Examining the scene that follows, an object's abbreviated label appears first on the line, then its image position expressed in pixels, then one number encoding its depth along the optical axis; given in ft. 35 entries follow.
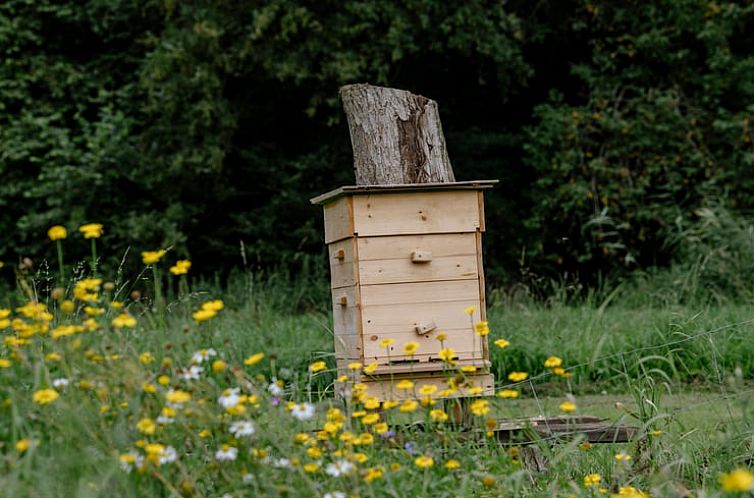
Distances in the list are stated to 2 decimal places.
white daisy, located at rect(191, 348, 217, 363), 17.90
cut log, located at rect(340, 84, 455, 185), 32.55
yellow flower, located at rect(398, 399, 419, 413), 17.97
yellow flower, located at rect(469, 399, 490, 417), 18.62
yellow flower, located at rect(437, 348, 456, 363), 19.82
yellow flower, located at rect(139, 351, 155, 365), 18.54
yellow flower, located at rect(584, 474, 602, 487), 21.74
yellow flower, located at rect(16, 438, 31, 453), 16.14
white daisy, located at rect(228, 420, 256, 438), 16.82
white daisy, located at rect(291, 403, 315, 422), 17.67
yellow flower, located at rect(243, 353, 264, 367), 17.70
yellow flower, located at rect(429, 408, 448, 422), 19.04
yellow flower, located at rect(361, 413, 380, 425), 18.30
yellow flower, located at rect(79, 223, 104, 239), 18.43
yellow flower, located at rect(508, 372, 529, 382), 18.37
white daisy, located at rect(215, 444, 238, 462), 17.04
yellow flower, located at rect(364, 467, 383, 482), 16.90
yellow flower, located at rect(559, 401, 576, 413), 17.92
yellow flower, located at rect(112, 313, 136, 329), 17.22
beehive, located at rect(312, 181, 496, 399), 29.71
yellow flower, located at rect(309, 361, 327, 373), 19.47
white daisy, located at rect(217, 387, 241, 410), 16.94
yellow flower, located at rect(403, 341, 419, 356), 19.89
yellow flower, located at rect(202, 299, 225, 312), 17.54
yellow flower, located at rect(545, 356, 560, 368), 18.83
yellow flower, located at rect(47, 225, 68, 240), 18.03
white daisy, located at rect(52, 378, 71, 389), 17.44
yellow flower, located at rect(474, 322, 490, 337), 21.11
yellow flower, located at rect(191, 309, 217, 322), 17.26
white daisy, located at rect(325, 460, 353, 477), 16.93
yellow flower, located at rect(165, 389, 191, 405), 16.40
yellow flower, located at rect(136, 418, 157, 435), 16.40
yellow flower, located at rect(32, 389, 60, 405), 16.90
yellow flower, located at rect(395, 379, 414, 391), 19.58
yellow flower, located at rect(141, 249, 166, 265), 18.29
